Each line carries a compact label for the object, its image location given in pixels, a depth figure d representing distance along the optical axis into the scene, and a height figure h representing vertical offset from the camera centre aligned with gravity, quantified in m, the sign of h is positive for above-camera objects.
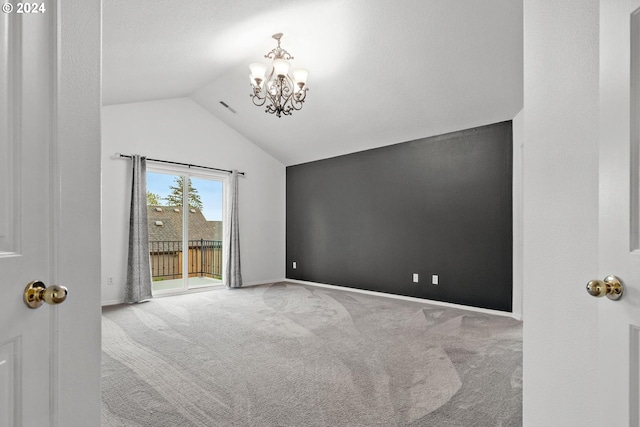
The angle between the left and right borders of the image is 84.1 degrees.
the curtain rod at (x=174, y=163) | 5.20 +0.83
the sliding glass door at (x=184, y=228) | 5.73 -0.24
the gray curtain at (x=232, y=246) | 6.37 -0.58
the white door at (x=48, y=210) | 0.84 +0.01
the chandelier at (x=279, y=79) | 3.84 +1.53
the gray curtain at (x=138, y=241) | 5.14 -0.41
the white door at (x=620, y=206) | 0.84 +0.02
